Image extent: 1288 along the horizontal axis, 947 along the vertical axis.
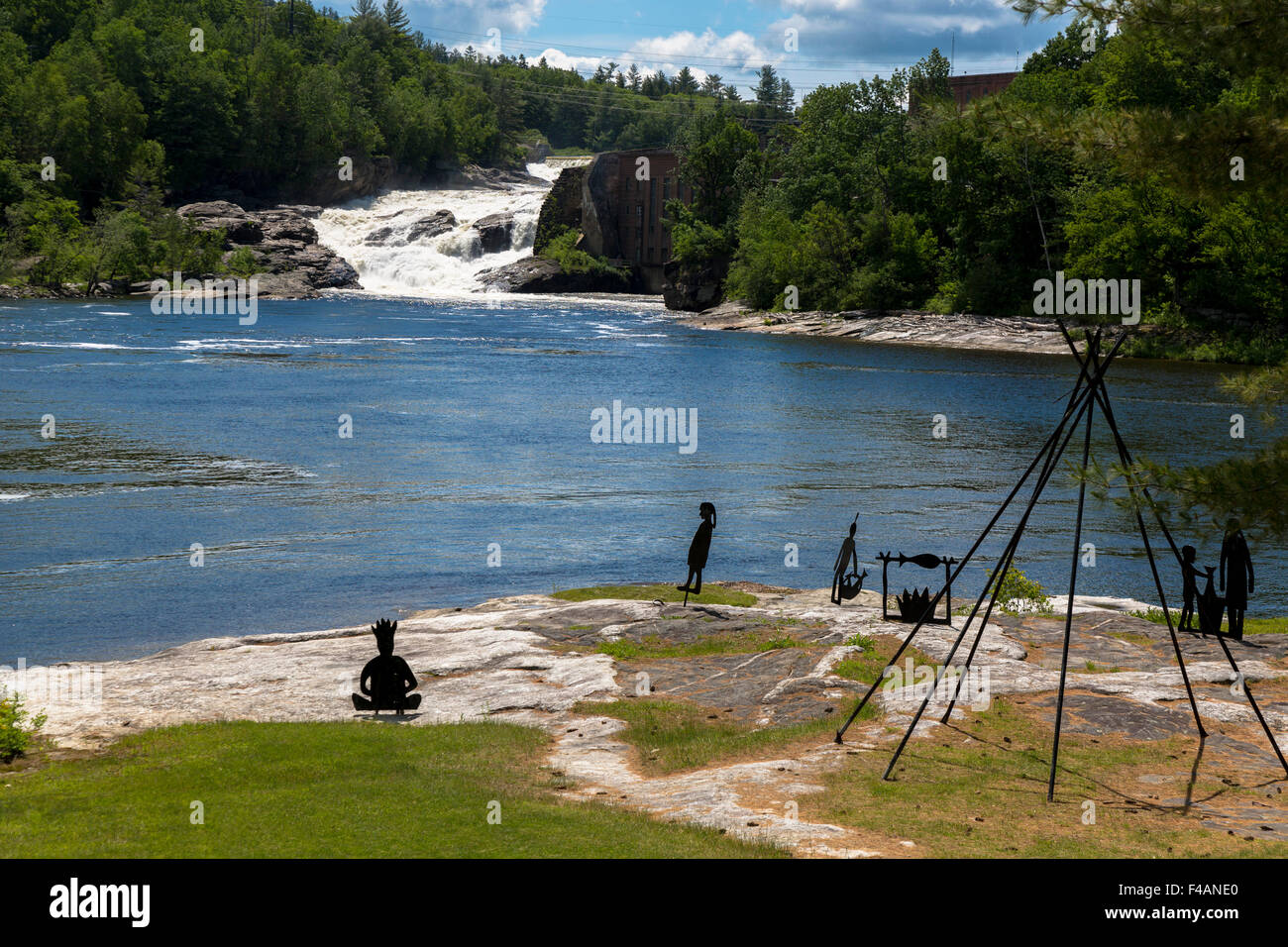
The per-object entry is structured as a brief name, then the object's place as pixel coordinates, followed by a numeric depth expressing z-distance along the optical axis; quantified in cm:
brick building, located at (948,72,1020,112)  14662
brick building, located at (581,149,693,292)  13675
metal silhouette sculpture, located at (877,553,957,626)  1864
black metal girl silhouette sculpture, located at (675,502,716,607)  1934
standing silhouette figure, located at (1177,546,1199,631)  1763
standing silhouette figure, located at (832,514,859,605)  2039
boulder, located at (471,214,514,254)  13212
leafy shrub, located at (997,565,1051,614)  1948
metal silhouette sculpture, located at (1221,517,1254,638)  1740
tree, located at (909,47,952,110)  10912
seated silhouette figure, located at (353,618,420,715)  1431
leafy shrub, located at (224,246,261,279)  11575
